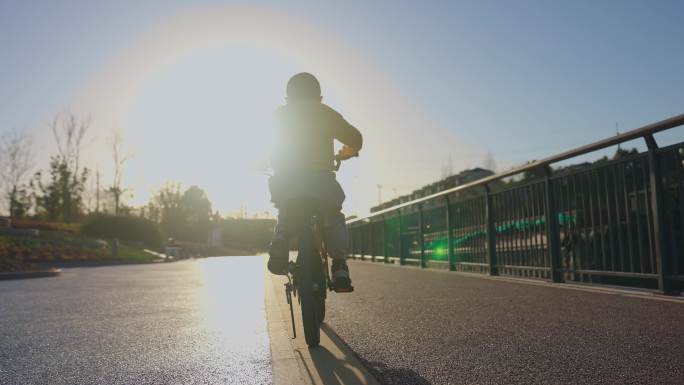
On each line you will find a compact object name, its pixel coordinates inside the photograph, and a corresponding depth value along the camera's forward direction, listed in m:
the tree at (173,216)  91.06
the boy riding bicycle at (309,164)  3.88
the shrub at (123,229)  45.69
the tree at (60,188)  54.00
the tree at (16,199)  54.19
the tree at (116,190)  57.80
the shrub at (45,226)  40.47
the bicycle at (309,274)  3.62
